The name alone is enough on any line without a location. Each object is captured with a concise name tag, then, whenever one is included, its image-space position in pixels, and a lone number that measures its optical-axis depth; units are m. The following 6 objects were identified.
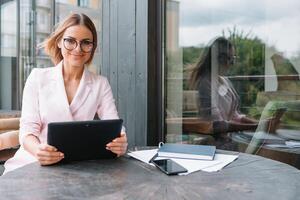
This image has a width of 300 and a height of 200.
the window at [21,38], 3.78
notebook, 1.46
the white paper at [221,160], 1.30
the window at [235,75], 2.59
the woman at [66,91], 1.72
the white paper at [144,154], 1.47
